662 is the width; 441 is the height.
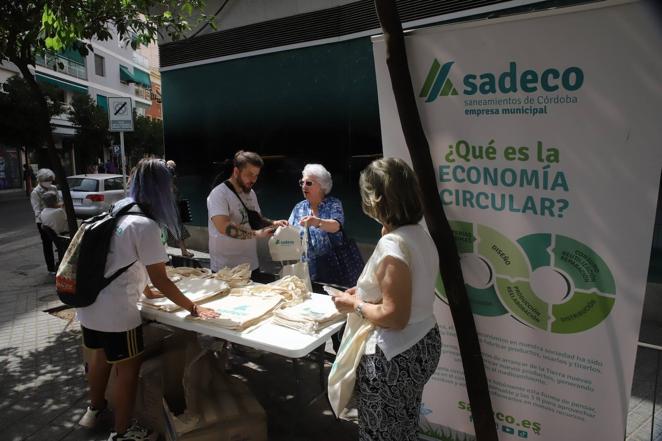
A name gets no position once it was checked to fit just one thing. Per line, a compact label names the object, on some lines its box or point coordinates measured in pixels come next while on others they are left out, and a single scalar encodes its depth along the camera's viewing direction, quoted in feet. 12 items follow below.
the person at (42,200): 23.00
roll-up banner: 5.83
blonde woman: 6.13
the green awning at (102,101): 107.96
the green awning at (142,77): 127.95
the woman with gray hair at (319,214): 11.11
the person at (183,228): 27.02
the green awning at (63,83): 83.01
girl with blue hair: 8.43
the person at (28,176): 74.33
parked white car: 42.29
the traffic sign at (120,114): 24.69
